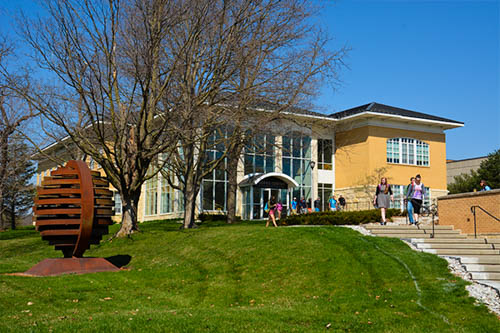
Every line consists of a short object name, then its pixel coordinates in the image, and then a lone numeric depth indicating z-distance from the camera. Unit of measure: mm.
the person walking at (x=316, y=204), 38344
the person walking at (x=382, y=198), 19531
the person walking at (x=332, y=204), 33938
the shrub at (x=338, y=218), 23906
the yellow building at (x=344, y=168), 37844
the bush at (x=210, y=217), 33531
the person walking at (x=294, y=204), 36625
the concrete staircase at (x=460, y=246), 12125
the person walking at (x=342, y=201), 38719
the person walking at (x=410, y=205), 19516
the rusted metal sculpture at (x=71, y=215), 13805
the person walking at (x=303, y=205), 38531
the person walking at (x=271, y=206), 23478
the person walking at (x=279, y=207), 26103
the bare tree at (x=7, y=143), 26469
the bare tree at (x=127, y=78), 18344
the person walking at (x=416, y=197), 19219
